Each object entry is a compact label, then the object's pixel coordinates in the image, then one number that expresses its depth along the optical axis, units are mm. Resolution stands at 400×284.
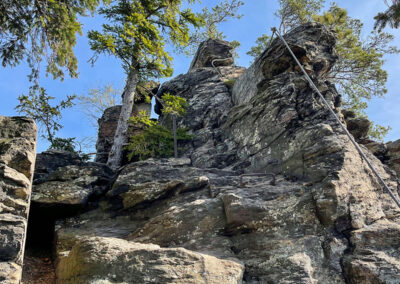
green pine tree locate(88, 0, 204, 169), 11523
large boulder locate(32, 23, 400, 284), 4293
